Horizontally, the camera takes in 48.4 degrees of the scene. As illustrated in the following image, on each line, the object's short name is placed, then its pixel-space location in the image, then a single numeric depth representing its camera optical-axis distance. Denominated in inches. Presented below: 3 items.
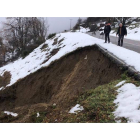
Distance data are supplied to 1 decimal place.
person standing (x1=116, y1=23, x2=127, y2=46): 427.4
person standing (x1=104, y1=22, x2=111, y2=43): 461.5
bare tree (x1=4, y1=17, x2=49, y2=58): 1320.1
